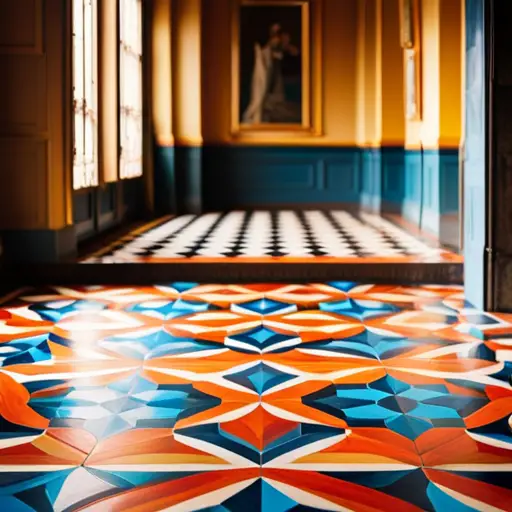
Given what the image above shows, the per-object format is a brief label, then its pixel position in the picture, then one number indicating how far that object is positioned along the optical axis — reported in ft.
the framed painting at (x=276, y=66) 39.96
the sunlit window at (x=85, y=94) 23.24
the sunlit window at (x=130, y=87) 30.28
